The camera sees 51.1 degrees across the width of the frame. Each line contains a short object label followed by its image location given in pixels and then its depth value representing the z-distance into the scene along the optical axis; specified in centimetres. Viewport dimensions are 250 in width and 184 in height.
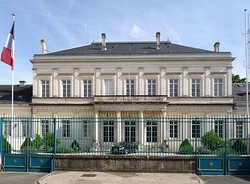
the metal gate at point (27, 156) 1244
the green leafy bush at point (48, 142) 1292
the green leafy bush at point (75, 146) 1291
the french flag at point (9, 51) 1778
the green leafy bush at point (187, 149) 1241
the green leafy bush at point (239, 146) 1209
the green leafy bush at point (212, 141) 1231
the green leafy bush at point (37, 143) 1296
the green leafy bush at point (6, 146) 1288
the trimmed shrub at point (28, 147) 1264
